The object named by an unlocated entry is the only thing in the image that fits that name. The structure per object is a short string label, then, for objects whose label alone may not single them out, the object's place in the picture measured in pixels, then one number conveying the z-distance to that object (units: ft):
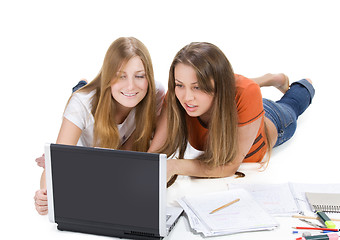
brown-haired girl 7.44
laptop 5.91
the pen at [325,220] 6.64
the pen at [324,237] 6.28
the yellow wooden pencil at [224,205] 6.99
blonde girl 8.04
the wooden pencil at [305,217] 6.89
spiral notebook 7.19
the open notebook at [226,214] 6.57
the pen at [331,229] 6.55
